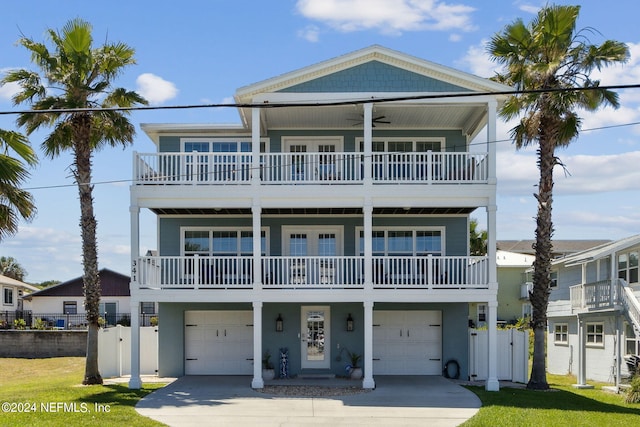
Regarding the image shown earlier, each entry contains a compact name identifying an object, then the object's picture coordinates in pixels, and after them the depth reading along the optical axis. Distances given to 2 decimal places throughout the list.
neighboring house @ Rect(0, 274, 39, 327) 51.92
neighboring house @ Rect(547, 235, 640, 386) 22.03
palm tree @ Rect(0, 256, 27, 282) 79.62
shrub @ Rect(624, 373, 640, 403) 18.36
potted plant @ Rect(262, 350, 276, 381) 21.28
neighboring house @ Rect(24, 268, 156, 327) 46.78
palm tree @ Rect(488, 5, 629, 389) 20.00
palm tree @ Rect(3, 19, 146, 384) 19.84
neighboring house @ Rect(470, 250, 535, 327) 44.88
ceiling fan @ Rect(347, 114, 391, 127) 21.95
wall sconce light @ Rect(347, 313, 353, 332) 22.38
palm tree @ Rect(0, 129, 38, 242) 16.48
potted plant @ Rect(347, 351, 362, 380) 21.25
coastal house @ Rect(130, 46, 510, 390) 19.69
